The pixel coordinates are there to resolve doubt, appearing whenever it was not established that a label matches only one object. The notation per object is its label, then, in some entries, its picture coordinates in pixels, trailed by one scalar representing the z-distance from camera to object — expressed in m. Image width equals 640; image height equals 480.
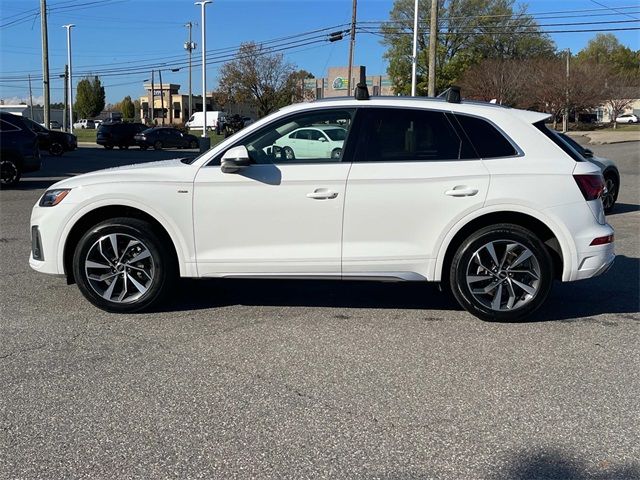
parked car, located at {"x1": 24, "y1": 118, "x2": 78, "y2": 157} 28.61
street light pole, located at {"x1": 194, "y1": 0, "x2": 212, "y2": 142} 44.28
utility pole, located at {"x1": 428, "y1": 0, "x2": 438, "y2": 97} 25.00
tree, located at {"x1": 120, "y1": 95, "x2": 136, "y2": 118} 114.69
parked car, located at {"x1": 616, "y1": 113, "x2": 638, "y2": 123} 94.26
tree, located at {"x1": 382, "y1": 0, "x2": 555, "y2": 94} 64.31
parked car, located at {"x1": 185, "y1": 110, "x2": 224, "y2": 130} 63.65
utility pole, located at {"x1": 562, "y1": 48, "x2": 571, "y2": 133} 58.34
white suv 5.20
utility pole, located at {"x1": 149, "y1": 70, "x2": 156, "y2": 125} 94.82
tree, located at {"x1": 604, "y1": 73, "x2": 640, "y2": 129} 66.46
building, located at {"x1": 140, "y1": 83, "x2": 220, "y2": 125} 106.00
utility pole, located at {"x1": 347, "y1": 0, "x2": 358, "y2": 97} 42.28
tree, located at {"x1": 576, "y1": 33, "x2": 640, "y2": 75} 99.12
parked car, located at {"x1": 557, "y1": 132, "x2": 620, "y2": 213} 11.98
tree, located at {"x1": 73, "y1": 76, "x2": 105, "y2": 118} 109.00
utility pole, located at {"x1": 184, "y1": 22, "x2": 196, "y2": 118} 67.31
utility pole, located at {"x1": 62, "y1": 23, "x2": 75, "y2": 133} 52.59
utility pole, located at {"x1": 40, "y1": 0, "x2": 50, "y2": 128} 34.66
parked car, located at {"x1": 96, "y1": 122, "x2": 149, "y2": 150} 38.16
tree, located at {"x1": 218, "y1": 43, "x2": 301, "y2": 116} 67.31
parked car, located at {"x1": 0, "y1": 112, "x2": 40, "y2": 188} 14.59
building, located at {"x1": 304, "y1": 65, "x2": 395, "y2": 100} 76.88
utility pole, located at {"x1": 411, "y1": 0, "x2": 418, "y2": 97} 31.12
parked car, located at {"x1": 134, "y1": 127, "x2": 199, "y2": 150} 38.69
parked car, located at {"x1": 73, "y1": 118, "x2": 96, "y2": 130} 98.73
